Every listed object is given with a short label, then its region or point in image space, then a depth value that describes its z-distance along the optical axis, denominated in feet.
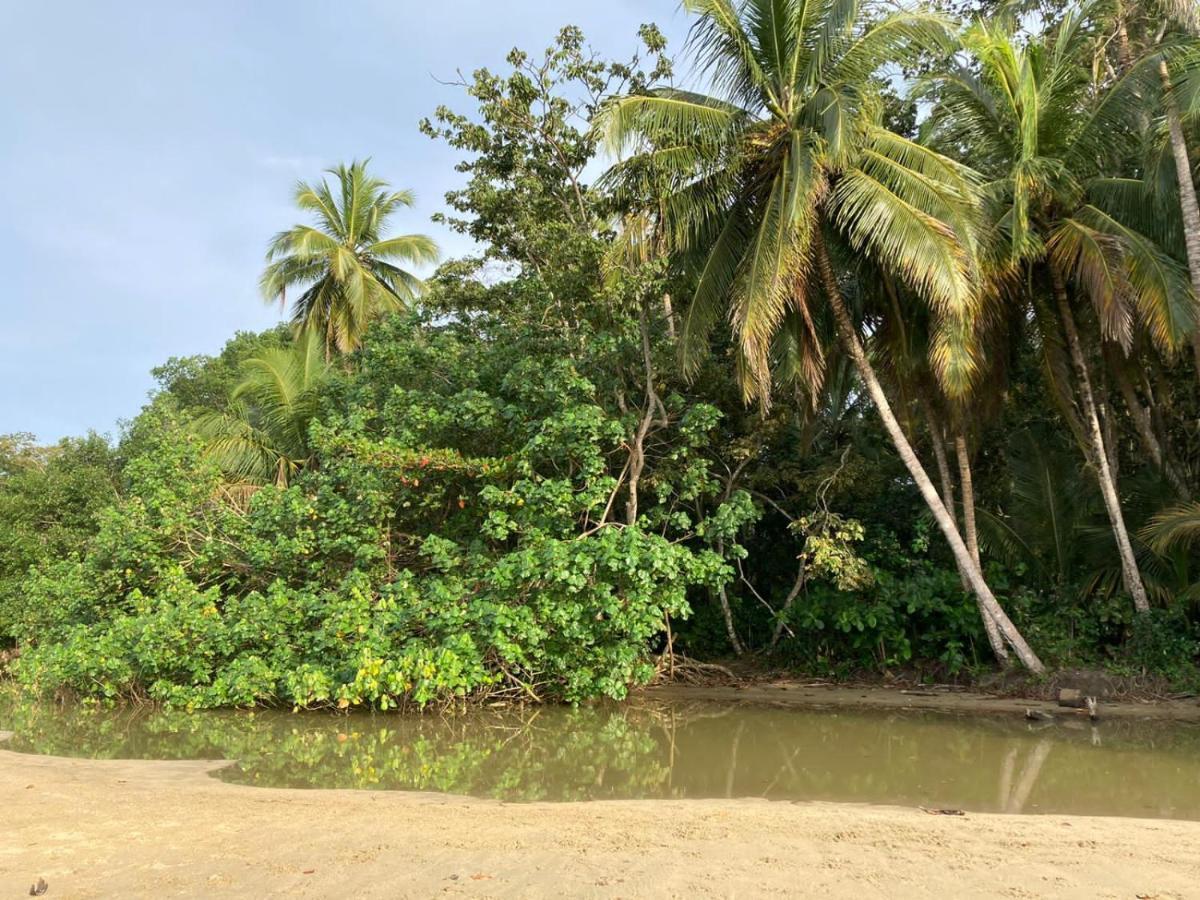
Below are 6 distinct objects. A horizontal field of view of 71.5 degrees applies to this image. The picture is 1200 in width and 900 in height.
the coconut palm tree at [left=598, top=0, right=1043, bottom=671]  32.37
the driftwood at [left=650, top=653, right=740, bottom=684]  42.68
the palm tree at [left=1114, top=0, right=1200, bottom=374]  31.60
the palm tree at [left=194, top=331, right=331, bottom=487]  55.77
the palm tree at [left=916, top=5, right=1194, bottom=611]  33.06
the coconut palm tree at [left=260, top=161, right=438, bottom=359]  66.49
